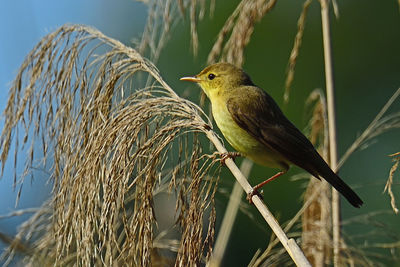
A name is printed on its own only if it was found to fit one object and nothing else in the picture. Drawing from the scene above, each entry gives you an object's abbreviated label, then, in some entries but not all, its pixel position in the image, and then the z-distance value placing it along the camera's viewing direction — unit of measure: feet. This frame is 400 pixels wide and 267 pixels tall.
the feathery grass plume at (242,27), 19.25
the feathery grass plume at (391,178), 13.01
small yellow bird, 21.77
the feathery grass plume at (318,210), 18.24
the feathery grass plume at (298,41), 18.97
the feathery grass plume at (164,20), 17.96
